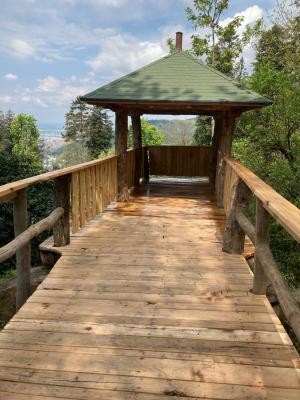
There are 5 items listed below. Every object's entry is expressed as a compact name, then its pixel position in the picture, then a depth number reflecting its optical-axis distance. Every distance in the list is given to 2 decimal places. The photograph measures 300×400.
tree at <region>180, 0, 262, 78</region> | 26.27
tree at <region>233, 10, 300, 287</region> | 11.20
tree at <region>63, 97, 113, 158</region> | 54.28
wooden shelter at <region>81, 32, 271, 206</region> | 7.21
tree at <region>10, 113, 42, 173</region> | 55.44
